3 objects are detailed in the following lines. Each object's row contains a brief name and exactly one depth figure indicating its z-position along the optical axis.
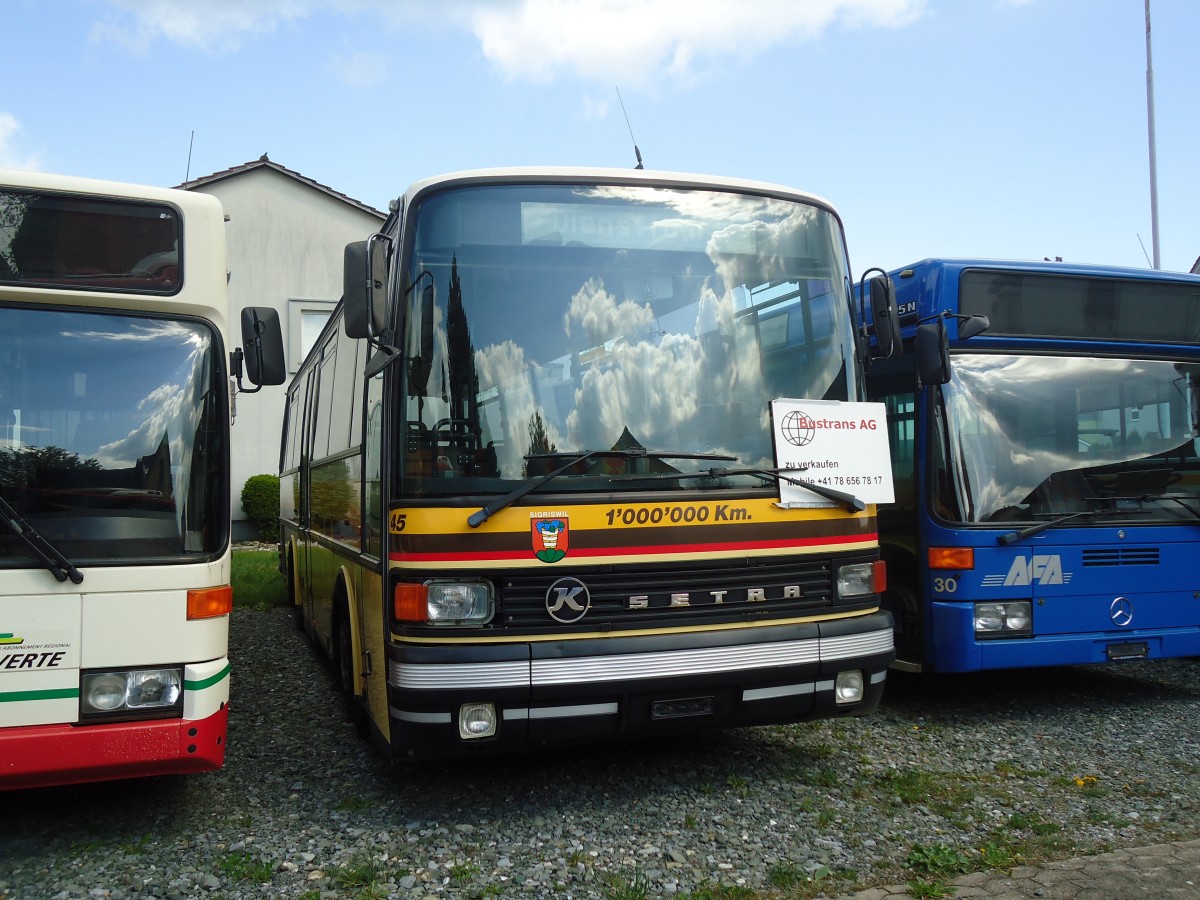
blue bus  6.77
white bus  4.45
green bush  21.66
